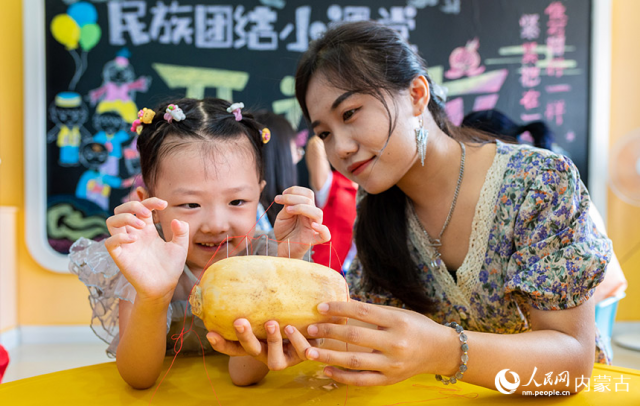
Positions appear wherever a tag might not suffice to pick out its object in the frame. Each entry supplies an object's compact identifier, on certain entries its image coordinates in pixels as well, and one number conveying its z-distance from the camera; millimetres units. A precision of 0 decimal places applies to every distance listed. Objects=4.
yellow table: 811
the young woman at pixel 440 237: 804
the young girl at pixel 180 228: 861
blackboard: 3301
